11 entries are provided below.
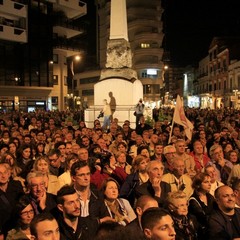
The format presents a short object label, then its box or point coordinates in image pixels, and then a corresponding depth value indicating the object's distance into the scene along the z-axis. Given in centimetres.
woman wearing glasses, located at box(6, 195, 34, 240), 280
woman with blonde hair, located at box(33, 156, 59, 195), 401
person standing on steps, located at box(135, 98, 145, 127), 1305
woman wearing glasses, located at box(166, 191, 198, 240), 287
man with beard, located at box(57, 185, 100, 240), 263
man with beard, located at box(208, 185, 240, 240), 286
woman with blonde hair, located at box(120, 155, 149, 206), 383
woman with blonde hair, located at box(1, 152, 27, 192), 453
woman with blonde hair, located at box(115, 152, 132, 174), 483
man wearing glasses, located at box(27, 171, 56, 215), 314
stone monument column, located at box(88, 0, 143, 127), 1462
